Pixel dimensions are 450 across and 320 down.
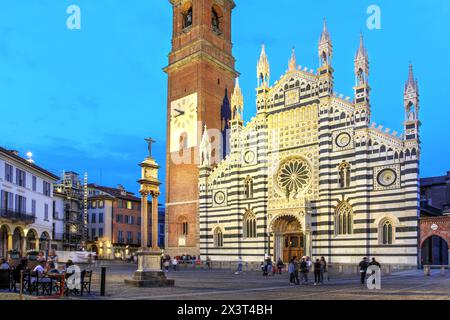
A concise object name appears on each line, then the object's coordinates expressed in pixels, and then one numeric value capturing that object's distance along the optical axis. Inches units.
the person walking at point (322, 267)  989.8
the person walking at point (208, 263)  1783.0
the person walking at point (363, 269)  926.1
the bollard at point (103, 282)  699.4
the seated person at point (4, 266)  793.1
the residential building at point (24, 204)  1704.0
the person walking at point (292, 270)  944.9
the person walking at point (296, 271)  954.5
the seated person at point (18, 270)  776.9
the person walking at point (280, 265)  1363.2
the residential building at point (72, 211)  2655.0
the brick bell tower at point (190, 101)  1999.3
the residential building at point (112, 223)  2864.2
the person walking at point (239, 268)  1476.4
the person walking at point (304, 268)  970.7
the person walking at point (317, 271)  942.6
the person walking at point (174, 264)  1693.9
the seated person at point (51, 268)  738.9
